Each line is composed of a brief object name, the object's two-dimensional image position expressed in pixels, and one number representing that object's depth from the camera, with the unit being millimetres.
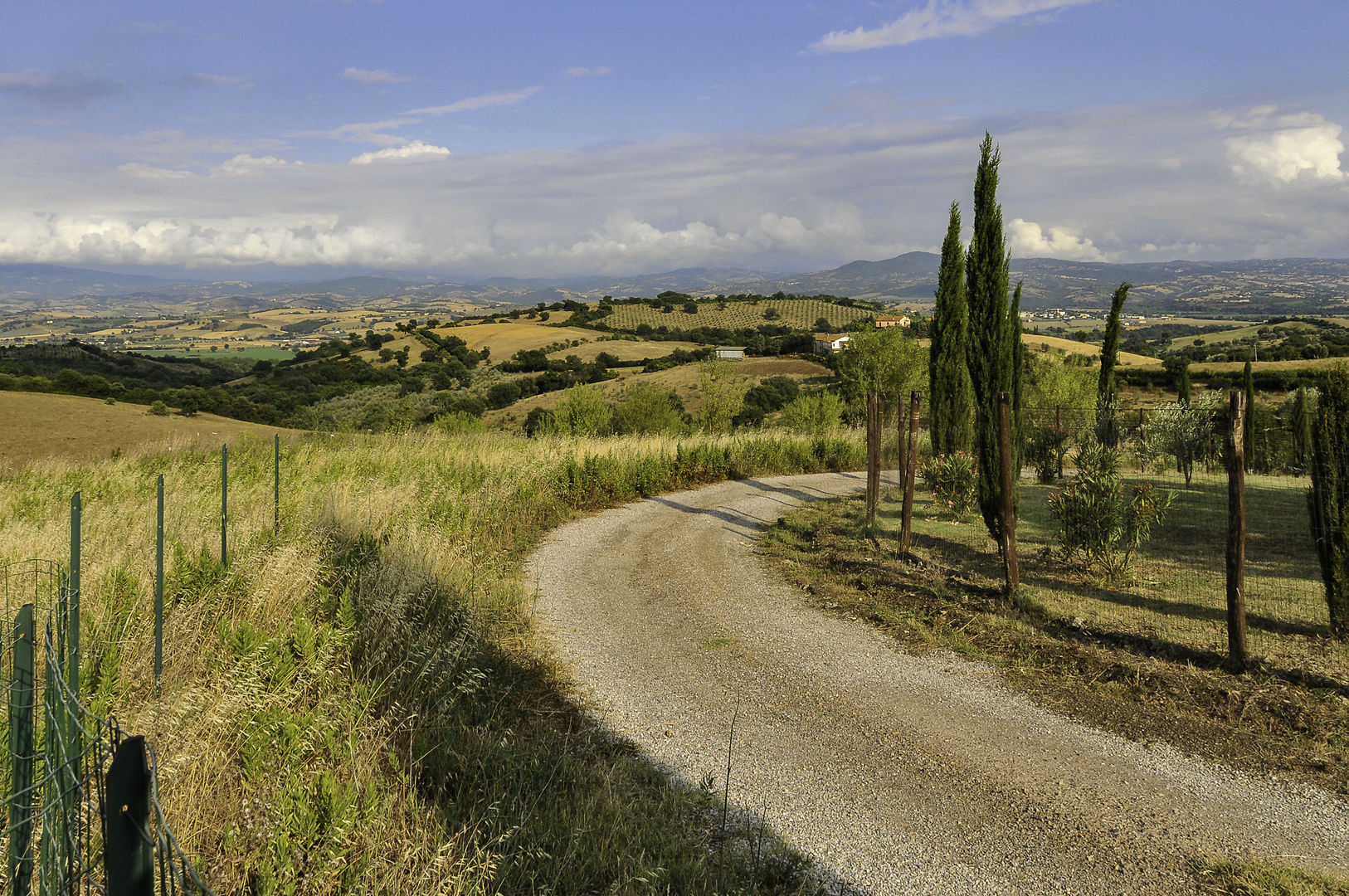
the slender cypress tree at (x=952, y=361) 16531
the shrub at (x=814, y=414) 25484
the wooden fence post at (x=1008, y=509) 8625
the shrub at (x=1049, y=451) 17688
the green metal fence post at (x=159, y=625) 4762
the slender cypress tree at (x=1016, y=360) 16125
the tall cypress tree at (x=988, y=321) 11203
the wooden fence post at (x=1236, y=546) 6430
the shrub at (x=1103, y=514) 9141
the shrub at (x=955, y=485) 13336
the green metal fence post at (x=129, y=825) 1678
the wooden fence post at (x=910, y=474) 10078
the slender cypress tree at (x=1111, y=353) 21844
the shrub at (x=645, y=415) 25688
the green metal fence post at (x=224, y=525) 6671
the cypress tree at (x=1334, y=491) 6914
